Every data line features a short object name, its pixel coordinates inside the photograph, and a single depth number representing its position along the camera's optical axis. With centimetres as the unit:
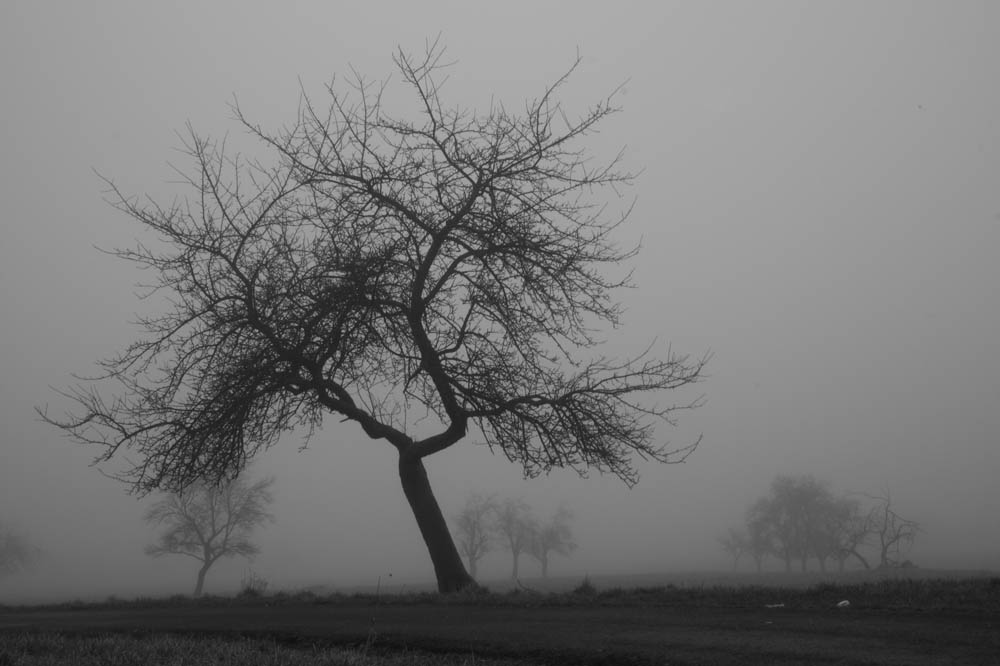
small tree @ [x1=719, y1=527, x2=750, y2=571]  8488
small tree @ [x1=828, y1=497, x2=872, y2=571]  6269
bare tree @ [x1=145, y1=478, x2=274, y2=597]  4531
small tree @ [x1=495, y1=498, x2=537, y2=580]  7829
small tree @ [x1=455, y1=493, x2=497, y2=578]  7500
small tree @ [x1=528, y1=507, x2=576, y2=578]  8112
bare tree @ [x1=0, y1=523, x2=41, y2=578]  7162
